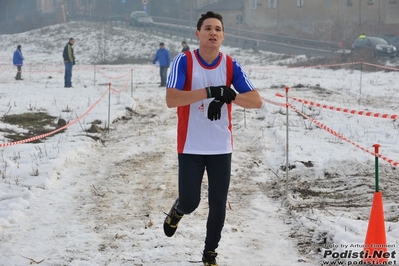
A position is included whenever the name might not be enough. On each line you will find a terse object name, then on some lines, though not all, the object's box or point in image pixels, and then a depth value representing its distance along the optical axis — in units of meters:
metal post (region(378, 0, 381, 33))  49.84
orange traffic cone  4.57
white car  63.56
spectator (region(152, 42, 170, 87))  23.05
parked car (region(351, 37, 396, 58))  33.72
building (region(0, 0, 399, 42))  51.81
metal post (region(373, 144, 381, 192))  4.55
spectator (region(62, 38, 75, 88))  21.80
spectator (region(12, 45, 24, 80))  26.93
